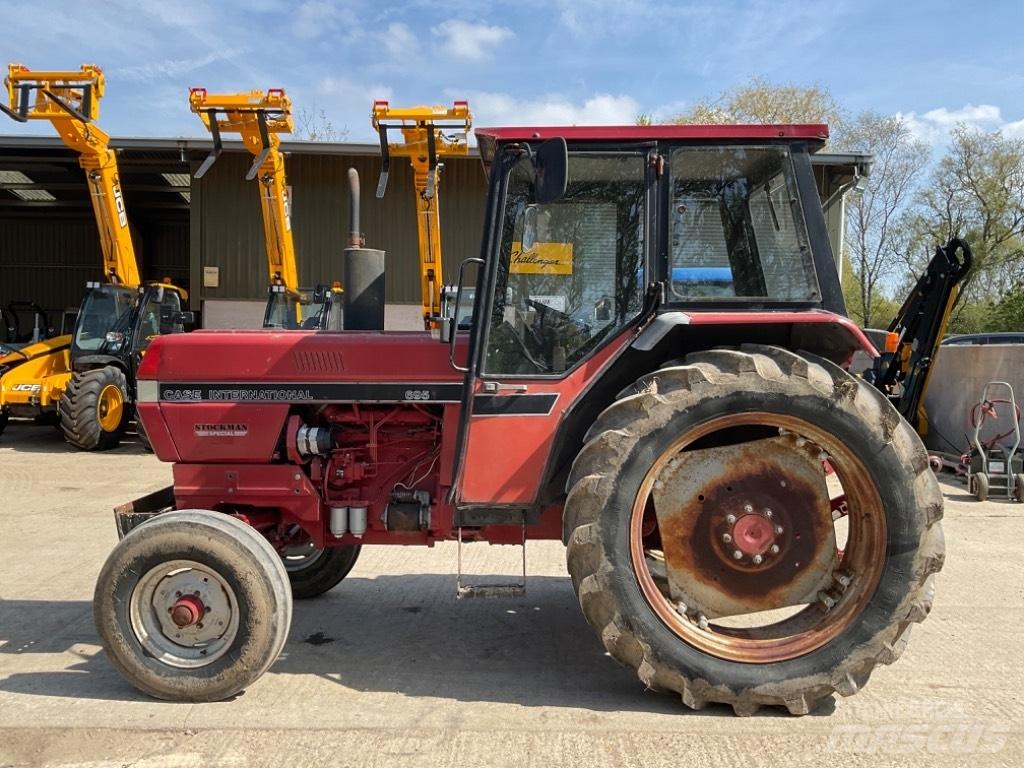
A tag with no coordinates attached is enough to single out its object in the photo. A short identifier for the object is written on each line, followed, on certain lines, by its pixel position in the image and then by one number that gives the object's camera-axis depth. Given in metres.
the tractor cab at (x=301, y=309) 11.97
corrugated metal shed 16.28
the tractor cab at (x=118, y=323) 11.11
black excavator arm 7.66
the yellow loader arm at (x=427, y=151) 11.20
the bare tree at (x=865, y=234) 31.89
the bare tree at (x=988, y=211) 30.14
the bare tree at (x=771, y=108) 30.05
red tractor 2.97
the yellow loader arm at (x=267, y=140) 11.20
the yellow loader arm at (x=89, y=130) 10.43
